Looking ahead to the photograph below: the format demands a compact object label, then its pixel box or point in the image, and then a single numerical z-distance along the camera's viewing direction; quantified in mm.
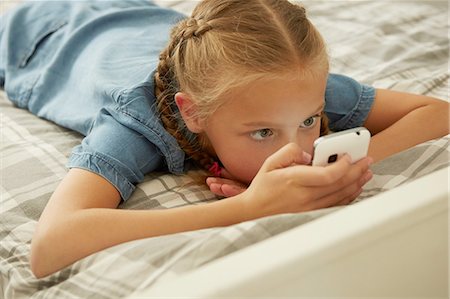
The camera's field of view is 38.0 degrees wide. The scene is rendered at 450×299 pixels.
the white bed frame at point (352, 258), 501
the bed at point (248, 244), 511
